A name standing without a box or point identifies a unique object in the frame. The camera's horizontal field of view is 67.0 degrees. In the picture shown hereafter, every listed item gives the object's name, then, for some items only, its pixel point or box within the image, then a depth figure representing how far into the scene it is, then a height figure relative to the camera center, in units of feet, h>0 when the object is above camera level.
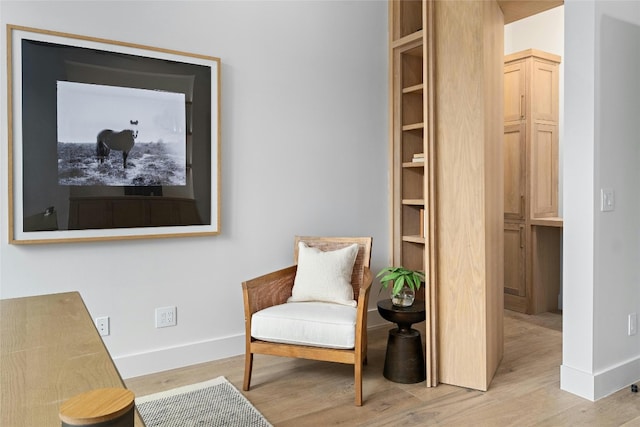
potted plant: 8.80 -1.43
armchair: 7.98 -1.83
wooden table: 2.60 -1.05
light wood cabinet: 13.29 +1.18
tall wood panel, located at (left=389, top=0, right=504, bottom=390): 8.39 +0.33
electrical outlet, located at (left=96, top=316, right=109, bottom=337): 8.90 -2.17
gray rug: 7.27 -3.22
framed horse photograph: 8.12 +1.23
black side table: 8.72 -2.58
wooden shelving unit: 12.01 +1.86
